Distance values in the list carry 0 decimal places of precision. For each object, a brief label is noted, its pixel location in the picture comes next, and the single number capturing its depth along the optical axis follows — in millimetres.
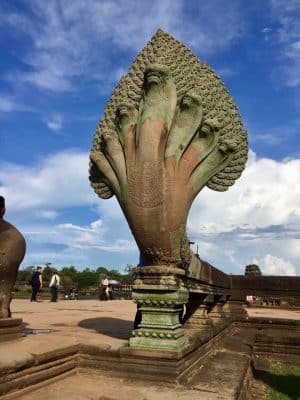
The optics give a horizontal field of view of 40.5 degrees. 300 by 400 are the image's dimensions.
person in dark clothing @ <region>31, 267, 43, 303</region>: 13570
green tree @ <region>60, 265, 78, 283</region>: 92394
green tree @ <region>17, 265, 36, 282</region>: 73781
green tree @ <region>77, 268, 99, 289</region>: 88125
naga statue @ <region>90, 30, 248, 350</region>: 3264
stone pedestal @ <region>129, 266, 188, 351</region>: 3193
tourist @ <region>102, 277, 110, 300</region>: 18272
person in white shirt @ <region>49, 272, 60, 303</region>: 14312
